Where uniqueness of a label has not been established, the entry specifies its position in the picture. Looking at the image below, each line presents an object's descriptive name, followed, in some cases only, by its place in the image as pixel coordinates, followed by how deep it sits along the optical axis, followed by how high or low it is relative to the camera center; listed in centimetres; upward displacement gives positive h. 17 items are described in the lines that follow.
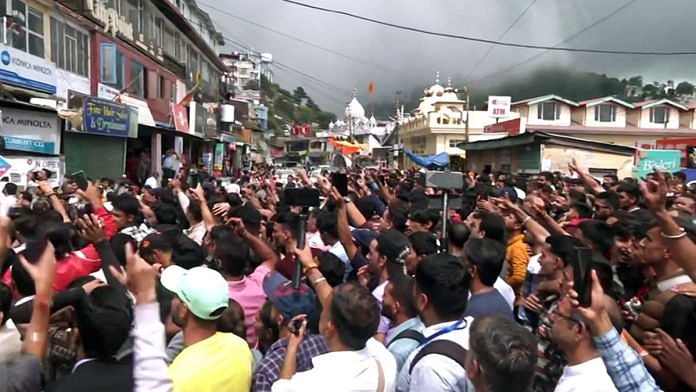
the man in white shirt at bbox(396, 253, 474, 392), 263 -82
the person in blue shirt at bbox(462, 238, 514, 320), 377 -70
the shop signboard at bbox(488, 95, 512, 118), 4216 +436
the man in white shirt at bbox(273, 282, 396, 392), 256 -87
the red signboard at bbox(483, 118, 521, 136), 3624 +268
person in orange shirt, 577 -86
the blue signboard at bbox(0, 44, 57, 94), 1331 +208
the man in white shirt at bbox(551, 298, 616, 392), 252 -81
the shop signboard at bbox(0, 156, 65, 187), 1266 -24
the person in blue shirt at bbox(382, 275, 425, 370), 326 -93
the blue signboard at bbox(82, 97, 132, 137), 1770 +130
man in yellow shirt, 279 -90
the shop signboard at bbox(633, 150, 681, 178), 2099 +37
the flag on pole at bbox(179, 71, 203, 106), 3097 +329
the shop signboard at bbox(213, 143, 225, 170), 4248 +50
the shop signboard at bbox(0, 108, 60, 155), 1377 +64
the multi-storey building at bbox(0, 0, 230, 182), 1472 +250
